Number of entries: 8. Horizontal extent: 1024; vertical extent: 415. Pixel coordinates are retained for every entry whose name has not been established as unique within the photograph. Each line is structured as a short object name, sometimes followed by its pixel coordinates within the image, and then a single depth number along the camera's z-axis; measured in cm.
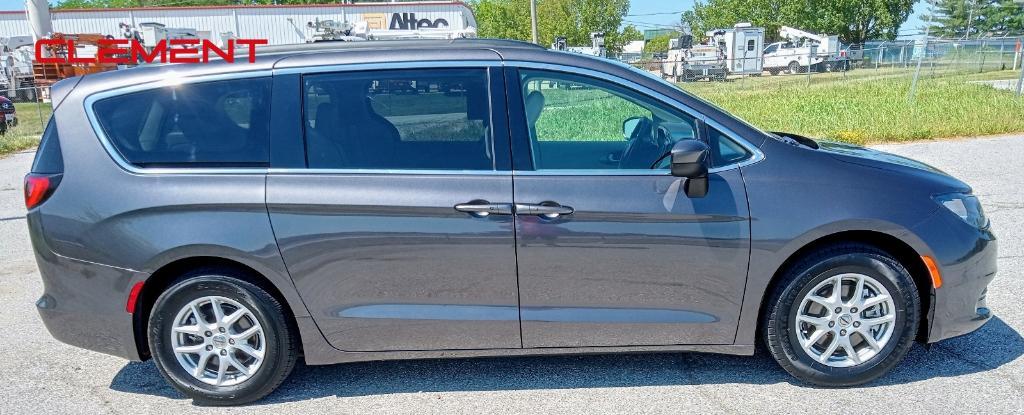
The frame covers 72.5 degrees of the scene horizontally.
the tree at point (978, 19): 6025
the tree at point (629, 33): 5713
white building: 4269
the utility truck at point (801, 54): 3953
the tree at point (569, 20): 5175
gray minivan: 317
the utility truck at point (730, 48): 3956
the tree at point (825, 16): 5288
